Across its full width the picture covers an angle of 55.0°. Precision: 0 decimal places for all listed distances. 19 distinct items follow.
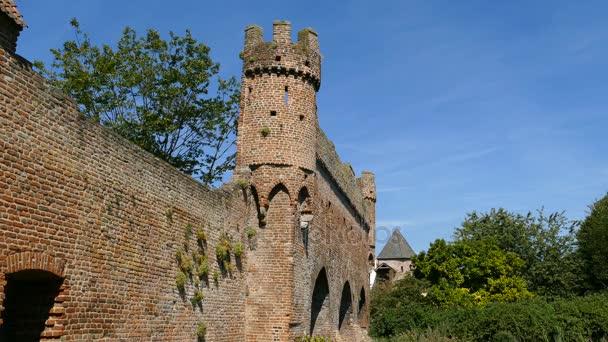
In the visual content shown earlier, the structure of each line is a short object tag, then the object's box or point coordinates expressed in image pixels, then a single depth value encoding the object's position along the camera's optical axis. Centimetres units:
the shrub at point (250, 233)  1722
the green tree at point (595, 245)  4053
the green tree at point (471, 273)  4025
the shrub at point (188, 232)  1390
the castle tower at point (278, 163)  1694
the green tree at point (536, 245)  4416
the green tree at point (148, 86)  2780
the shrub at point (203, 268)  1433
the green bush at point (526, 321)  2573
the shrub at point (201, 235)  1446
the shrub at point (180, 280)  1328
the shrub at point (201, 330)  1413
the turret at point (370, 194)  3659
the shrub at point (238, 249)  1636
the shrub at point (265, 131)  1786
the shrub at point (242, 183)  1718
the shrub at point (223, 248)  1532
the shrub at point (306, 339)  1720
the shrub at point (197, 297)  1394
